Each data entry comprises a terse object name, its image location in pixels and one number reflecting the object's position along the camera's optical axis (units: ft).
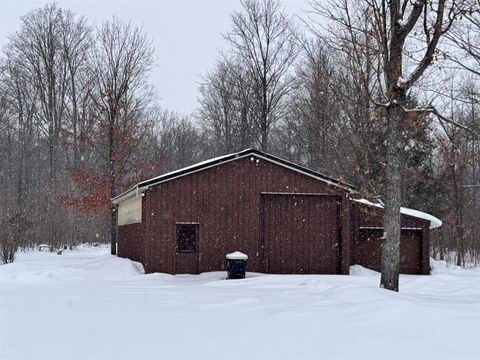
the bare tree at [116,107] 94.02
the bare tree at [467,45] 49.12
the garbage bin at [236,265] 56.65
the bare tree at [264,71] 123.34
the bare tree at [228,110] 130.52
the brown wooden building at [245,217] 60.54
